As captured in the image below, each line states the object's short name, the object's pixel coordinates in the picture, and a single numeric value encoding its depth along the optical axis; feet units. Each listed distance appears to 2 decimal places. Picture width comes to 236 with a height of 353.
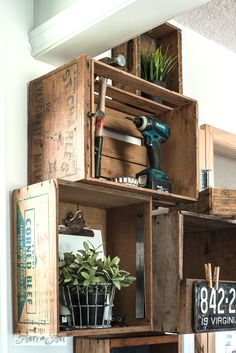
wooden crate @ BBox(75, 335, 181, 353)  6.90
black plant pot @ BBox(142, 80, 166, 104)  8.09
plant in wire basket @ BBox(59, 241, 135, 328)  6.37
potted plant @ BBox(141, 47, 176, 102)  8.34
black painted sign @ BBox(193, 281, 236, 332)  7.23
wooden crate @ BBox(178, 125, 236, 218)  7.72
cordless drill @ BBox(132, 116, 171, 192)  7.32
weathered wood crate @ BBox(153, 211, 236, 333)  7.13
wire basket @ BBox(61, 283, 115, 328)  6.37
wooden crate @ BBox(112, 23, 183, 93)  8.21
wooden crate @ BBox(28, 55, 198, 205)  6.54
